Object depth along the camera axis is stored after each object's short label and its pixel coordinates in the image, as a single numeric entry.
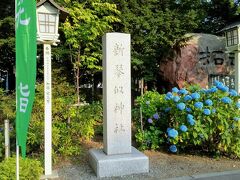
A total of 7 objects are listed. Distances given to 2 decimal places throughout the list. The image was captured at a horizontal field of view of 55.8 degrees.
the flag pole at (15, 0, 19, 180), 2.48
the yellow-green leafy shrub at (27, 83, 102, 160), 4.11
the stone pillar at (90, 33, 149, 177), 3.85
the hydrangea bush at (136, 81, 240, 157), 4.23
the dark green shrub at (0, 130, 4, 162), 3.88
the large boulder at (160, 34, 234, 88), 7.50
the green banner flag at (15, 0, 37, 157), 2.09
